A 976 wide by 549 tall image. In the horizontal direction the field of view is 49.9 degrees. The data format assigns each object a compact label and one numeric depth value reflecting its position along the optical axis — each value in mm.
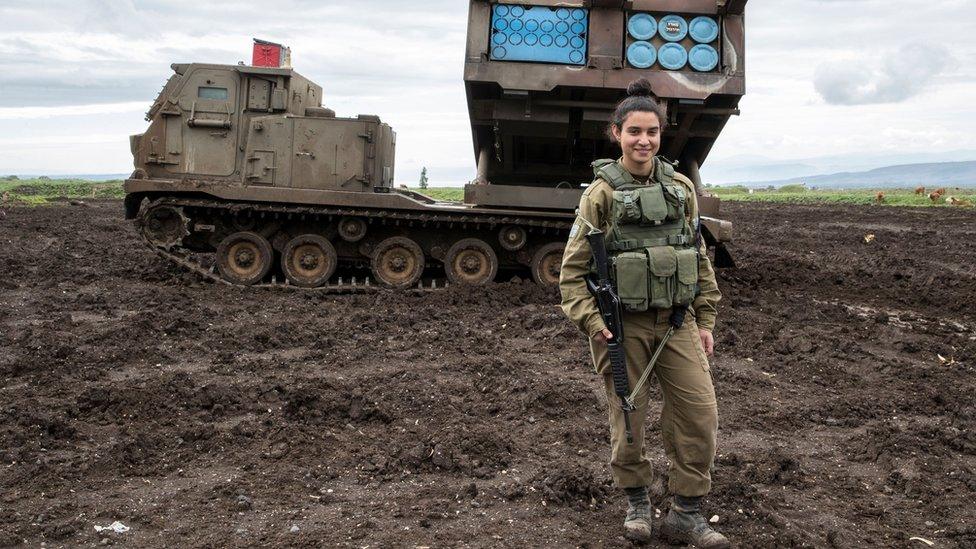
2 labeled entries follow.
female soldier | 4699
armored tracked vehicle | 12852
